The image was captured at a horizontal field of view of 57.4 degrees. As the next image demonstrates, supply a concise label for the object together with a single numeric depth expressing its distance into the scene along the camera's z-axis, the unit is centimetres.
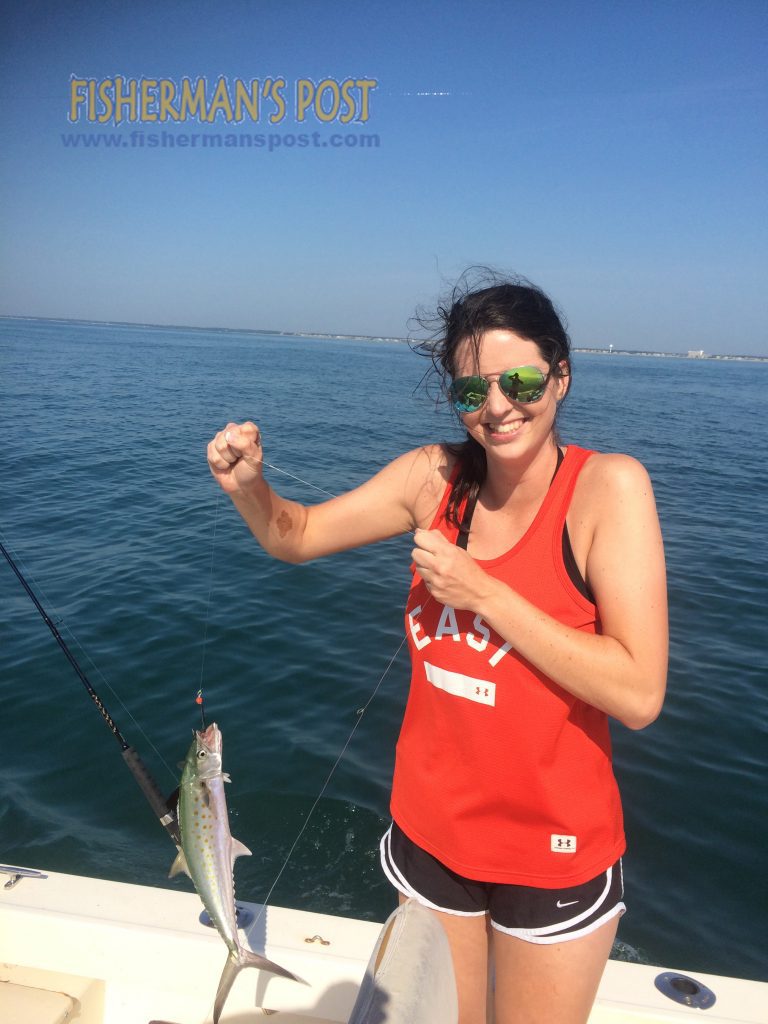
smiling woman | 190
